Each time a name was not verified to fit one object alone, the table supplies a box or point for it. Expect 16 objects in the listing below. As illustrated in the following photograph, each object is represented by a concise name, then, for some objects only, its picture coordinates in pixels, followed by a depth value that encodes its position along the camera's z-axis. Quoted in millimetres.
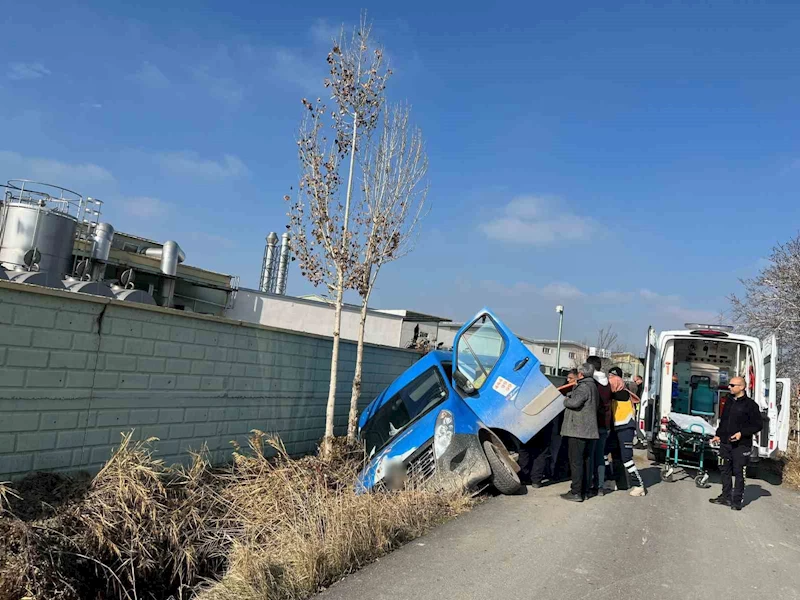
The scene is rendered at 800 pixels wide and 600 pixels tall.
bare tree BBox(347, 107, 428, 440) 9609
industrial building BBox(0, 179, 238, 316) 13188
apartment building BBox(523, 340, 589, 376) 48381
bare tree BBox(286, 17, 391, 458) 9234
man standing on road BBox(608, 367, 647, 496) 8352
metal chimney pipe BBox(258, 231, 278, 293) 30844
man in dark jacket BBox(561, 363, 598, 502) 7316
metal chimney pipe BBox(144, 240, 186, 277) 21828
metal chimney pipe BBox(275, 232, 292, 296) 30625
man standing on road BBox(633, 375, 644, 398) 13120
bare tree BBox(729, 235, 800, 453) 19031
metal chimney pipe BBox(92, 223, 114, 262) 18000
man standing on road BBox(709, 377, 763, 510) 7484
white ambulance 9914
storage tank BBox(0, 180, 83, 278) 13336
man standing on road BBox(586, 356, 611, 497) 8078
